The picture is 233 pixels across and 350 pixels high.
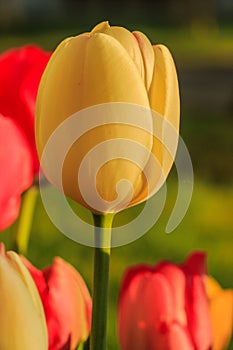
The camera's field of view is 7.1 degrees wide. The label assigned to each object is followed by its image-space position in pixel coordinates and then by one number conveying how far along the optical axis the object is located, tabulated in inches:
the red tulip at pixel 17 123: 29.2
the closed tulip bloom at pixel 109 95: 26.5
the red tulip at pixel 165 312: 29.3
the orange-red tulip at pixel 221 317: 30.6
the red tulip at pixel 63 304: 28.7
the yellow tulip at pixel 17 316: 25.9
